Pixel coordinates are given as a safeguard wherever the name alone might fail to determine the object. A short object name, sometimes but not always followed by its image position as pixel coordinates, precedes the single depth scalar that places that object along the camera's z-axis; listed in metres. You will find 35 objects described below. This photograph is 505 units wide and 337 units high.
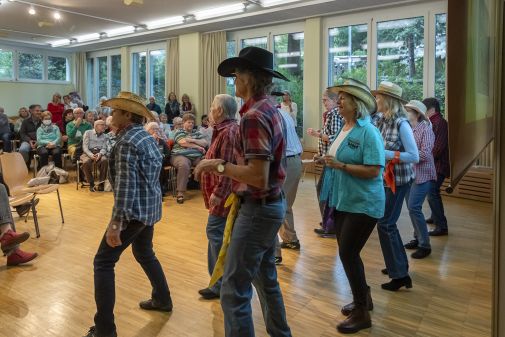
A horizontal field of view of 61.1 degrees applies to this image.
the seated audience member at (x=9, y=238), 3.47
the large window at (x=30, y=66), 13.33
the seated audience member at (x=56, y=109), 11.16
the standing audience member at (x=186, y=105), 10.68
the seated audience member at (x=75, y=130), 8.32
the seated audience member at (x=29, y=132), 8.62
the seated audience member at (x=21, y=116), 10.23
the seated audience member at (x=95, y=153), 7.30
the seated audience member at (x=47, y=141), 8.28
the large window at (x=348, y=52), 8.52
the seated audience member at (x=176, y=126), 7.38
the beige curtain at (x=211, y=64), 10.38
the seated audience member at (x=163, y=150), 6.32
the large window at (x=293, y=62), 9.48
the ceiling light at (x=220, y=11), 8.67
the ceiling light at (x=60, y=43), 12.80
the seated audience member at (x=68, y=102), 11.71
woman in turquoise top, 2.35
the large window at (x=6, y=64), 12.86
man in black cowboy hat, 1.75
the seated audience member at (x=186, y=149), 6.61
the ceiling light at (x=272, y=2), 8.06
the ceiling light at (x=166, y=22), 9.83
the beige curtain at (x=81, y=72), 14.25
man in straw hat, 2.23
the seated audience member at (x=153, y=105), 11.06
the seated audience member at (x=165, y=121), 8.93
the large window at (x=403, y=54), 7.83
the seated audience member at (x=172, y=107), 10.66
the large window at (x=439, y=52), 7.55
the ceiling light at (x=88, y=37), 11.98
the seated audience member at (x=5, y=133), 9.45
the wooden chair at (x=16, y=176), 4.62
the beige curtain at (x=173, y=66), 11.27
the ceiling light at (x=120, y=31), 10.99
